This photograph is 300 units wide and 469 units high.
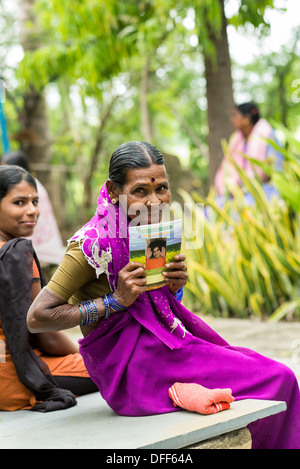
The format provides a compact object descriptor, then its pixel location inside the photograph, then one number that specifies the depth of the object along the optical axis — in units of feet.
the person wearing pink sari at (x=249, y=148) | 19.52
